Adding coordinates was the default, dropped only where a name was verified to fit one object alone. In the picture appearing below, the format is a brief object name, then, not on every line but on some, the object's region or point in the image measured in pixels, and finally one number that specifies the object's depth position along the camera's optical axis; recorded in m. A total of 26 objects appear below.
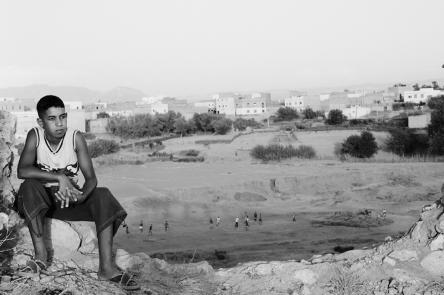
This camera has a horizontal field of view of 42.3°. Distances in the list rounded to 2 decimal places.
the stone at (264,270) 4.93
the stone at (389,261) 4.49
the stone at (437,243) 4.39
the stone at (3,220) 4.27
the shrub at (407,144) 47.28
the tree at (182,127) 71.19
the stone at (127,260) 5.10
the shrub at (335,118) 70.00
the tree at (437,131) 42.94
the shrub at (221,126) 67.25
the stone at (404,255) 4.50
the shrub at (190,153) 48.74
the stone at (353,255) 4.93
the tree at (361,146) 46.28
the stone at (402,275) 4.25
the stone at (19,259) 4.22
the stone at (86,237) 5.14
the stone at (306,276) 4.62
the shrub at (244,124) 71.38
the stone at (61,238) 4.73
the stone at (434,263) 4.29
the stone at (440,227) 4.44
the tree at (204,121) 71.69
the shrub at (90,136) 65.26
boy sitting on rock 4.02
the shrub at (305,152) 46.31
